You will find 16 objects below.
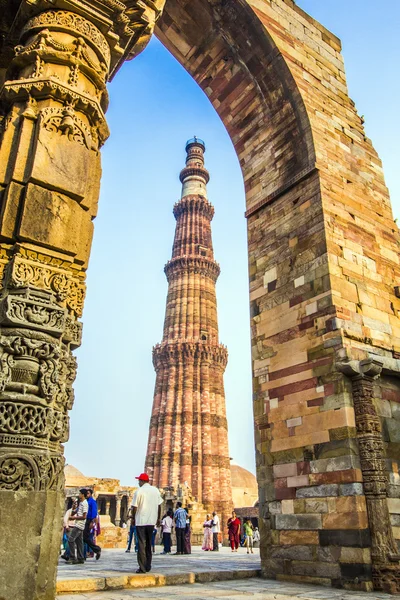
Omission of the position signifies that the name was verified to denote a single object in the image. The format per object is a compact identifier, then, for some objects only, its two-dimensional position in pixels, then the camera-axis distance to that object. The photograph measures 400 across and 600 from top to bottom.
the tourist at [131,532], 9.92
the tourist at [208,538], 11.95
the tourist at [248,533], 12.06
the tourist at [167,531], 9.71
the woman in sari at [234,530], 12.28
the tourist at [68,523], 6.00
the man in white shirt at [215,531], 11.79
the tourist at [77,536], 5.86
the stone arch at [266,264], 2.20
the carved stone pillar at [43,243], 1.97
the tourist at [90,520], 6.28
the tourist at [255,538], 15.14
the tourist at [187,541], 9.34
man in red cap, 4.49
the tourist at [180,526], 9.12
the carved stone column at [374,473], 4.14
